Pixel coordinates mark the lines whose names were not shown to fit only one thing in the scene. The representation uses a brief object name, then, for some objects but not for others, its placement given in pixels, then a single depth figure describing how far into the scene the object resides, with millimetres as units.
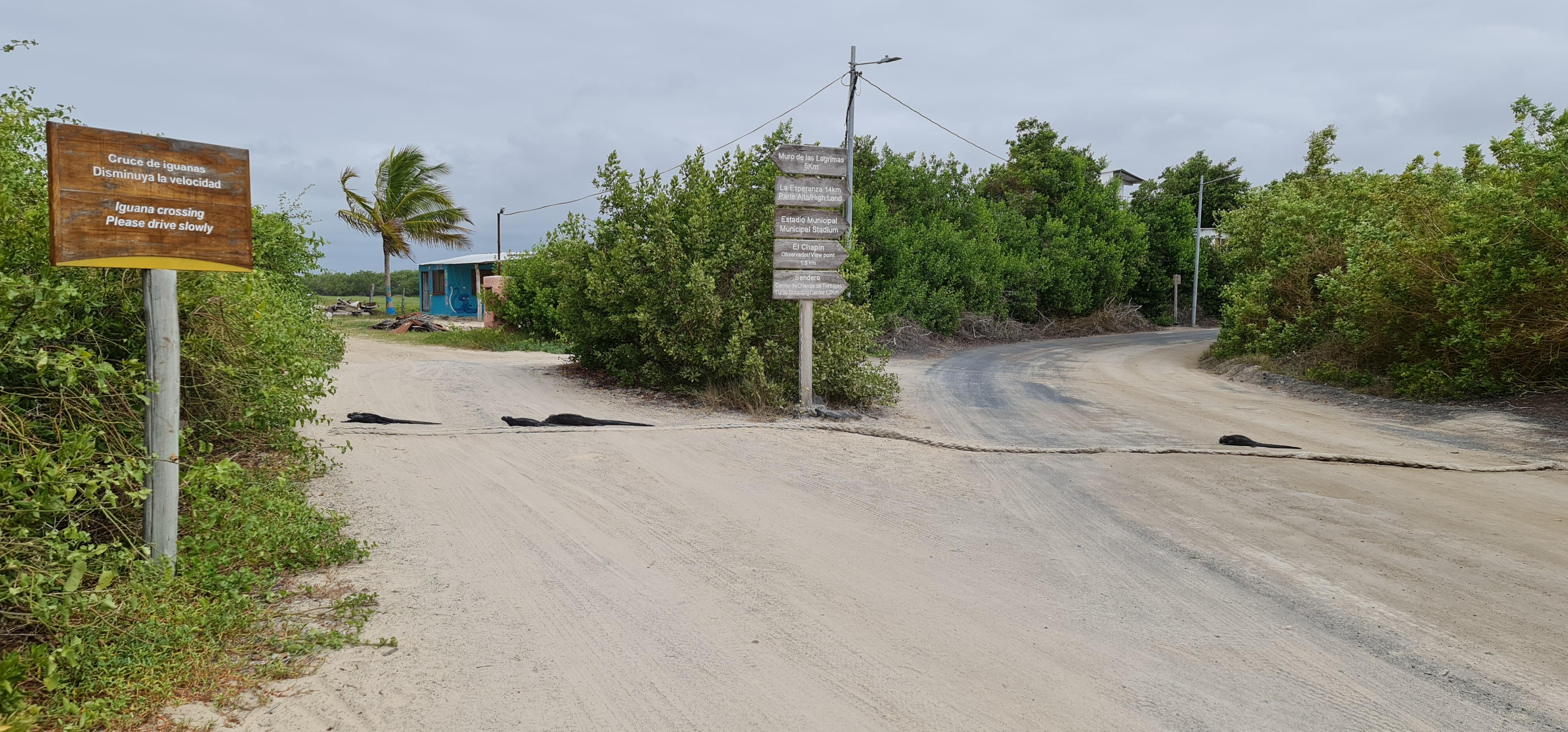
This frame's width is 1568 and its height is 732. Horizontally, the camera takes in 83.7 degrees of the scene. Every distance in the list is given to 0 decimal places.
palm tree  31031
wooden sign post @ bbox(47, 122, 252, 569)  3645
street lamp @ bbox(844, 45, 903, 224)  17734
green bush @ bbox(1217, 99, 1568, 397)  10414
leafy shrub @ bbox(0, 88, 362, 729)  3035
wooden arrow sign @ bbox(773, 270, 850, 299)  10312
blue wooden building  34688
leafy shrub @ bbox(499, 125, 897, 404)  10961
